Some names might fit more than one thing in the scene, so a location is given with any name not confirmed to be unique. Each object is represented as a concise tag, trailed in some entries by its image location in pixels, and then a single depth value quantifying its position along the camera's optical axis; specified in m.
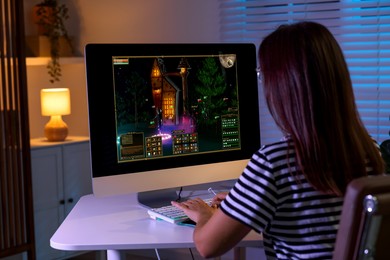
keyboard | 2.05
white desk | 1.85
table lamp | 3.92
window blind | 3.15
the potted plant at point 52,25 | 4.12
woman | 1.45
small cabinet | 3.83
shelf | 3.98
